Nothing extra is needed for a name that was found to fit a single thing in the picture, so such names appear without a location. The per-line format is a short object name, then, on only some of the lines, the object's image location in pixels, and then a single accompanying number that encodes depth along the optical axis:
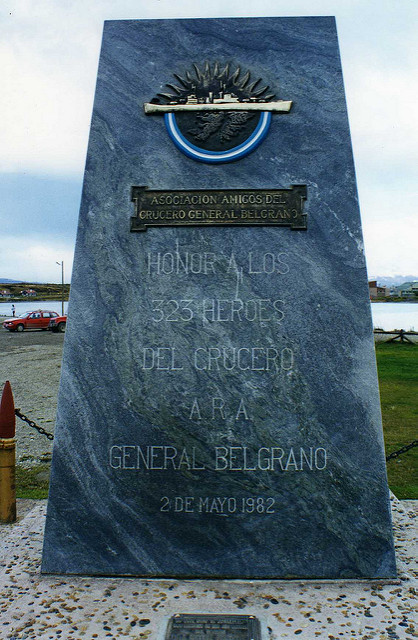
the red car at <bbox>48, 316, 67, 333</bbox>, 30.00
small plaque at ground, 2.81
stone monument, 3.57
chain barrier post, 4.20
